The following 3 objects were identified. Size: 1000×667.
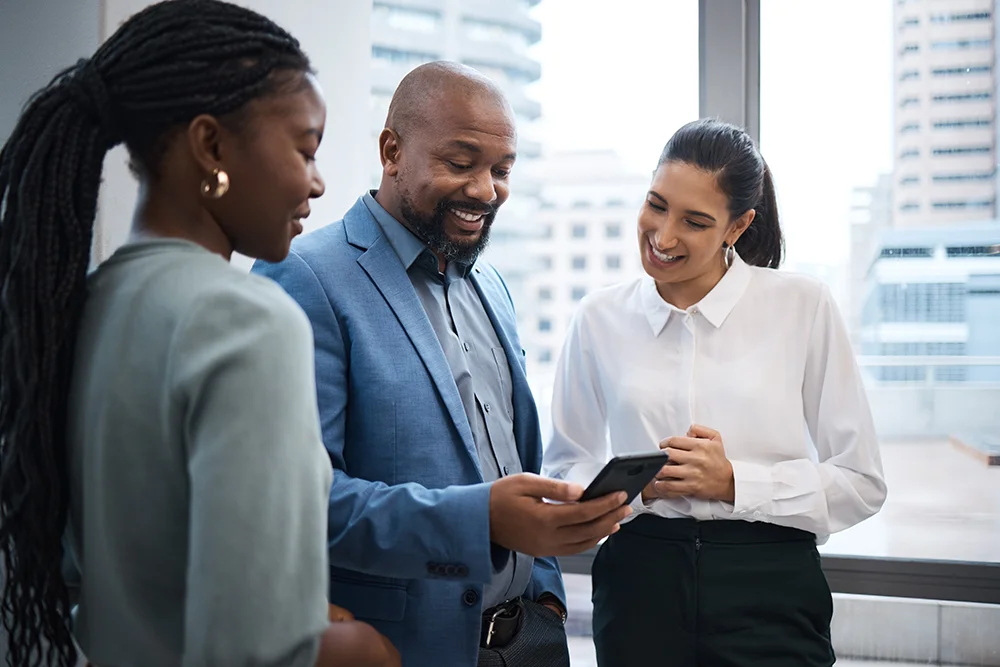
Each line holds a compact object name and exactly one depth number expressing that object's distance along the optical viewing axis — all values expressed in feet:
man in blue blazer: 4.63
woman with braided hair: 2.61
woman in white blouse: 5.80
